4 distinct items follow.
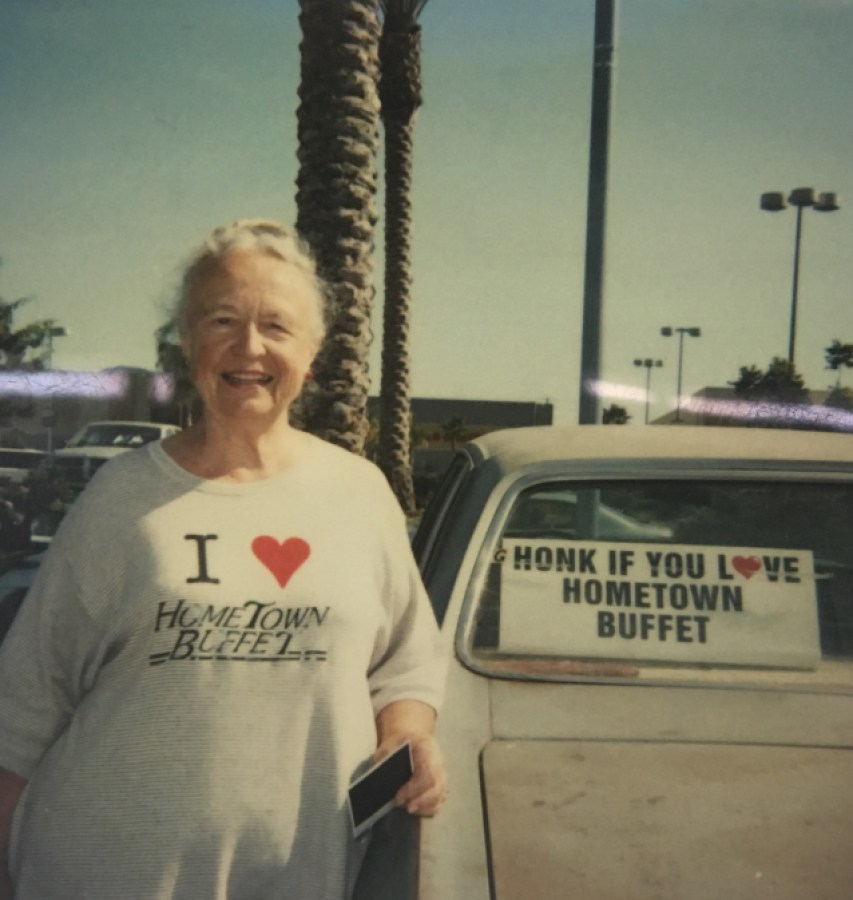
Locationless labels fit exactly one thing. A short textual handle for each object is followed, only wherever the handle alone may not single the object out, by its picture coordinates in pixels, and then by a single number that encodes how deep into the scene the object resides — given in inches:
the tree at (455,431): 2443.4
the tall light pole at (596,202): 250.7
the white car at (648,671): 64.0
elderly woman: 67.4
